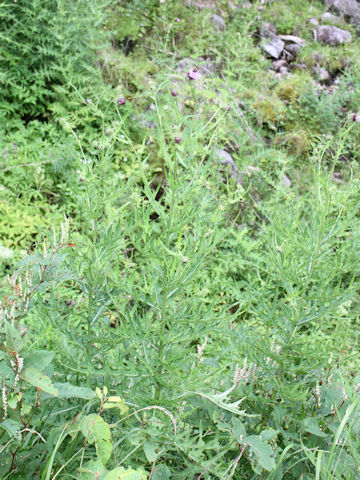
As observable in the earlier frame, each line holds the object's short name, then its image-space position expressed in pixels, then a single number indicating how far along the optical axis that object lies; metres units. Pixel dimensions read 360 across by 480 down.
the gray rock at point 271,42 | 6.54
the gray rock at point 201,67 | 4.61
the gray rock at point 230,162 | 4.00
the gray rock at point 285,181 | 4.29
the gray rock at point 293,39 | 6.99
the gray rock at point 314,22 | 7.65
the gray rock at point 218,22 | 6.12
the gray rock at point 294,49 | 6.80
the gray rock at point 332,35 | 7.36
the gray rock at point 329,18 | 7.92
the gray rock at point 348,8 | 8.38
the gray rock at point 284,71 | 6.22
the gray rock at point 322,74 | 6.37
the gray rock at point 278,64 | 6.43
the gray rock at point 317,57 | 6.68
